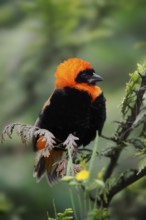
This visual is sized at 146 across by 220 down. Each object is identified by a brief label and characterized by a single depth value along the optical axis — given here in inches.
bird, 105.1
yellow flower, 98.1
